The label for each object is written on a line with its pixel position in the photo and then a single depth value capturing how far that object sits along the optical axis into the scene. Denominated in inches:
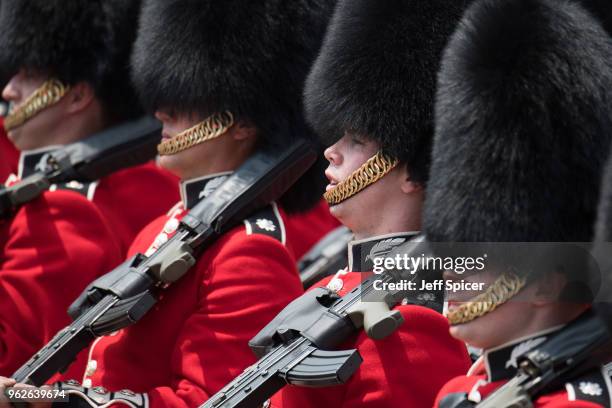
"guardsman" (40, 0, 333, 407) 272.7
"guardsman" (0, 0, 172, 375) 335.6
